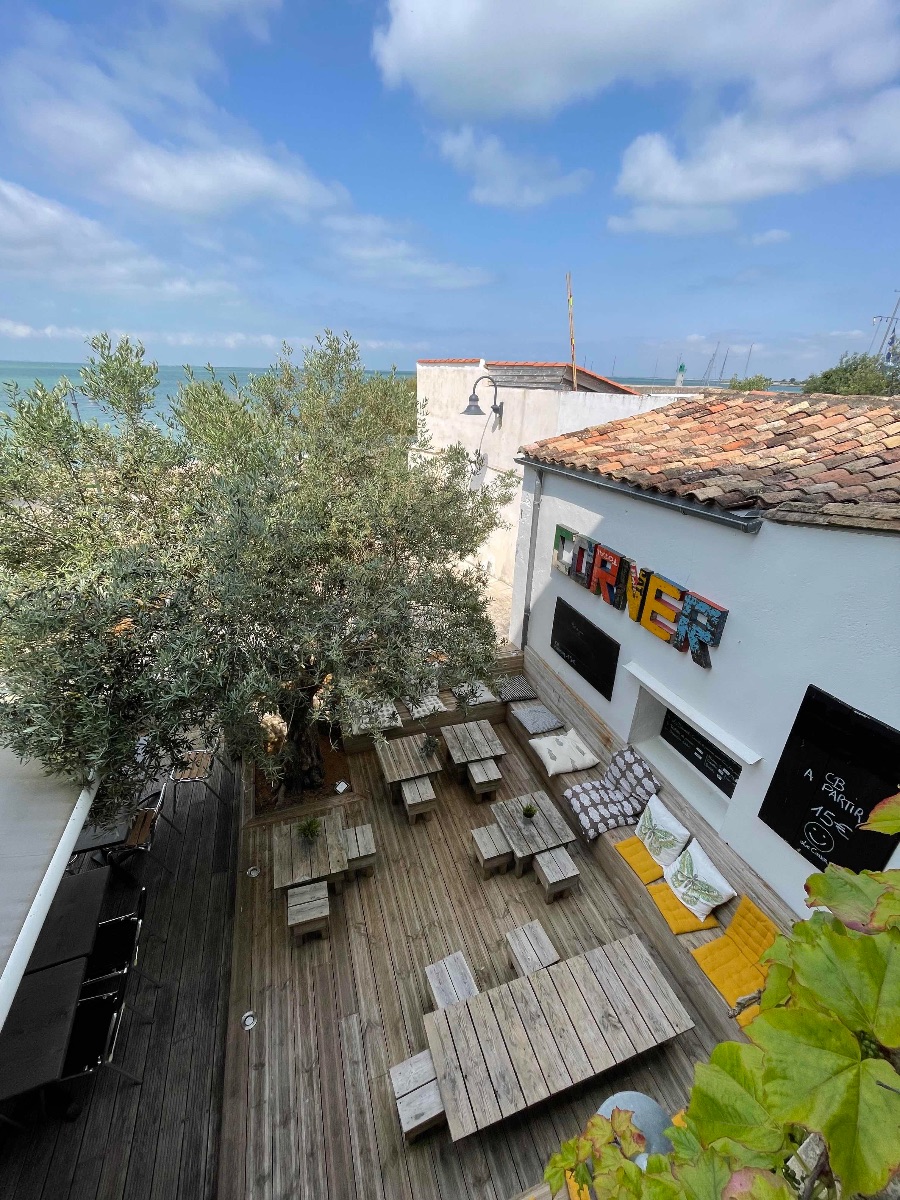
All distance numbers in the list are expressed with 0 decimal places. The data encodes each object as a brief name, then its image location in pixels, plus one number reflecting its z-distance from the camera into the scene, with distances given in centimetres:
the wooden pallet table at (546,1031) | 441
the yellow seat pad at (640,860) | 650
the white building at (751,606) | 446
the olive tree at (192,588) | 477
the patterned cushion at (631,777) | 720
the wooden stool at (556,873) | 660
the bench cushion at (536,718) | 905
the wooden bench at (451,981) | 538
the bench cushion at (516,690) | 989
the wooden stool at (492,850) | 693
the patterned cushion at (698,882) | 591
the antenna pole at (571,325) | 1038
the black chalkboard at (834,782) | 435
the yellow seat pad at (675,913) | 591
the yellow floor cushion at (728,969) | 525
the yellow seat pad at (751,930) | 542
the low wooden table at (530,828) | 689
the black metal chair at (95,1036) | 480
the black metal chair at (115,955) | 545
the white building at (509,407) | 1074
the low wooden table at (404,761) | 787
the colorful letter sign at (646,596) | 596
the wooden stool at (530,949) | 563
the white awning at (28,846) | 377
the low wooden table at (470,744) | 834
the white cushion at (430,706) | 837
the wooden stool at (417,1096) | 445
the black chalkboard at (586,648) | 788
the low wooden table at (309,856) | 639
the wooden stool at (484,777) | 805
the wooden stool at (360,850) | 680
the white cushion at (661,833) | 655
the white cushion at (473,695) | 750
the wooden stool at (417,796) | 761
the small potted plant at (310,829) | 671
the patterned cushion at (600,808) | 718
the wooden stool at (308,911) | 604
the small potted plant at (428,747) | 826
